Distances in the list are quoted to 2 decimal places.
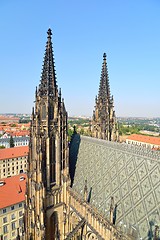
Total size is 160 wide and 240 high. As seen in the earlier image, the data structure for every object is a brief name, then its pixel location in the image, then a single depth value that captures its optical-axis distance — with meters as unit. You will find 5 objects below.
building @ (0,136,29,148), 100.62
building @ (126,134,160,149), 103.89
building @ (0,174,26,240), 33.81
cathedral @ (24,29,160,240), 15.41
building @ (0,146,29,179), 66.79
